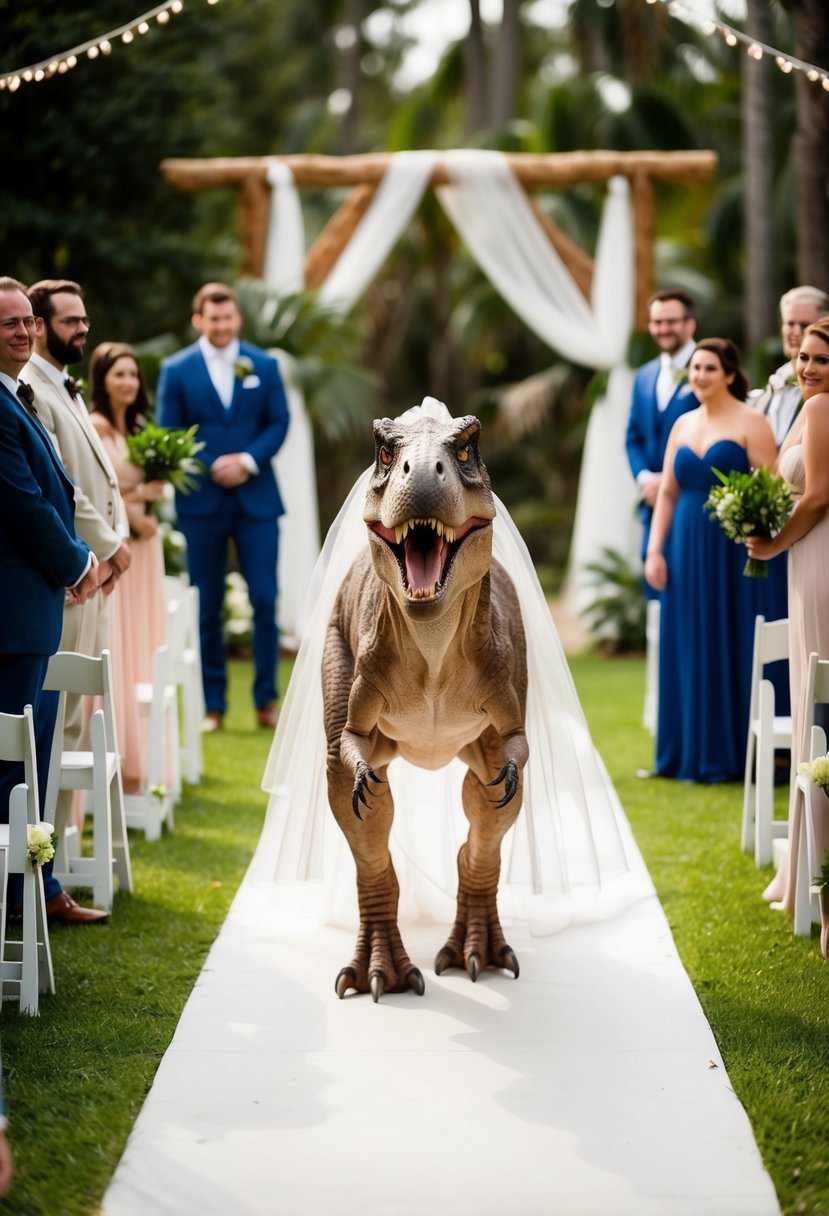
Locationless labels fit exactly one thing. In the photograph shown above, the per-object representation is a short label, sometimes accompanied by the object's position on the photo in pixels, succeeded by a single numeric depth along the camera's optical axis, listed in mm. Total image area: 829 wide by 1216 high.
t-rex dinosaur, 3811
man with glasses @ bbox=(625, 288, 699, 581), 8211
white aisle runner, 3357
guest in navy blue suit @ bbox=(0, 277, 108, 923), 4641
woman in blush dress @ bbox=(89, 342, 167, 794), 6910
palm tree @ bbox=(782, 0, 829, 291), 10648
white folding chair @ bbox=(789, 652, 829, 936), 4840
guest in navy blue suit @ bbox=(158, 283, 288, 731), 8938
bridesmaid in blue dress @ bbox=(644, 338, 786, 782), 7535
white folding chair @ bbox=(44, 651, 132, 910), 5297
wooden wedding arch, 12711
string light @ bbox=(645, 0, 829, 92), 5812
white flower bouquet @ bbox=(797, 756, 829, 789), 4645
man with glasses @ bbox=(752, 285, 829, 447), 7127
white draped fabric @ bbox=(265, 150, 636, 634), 13055
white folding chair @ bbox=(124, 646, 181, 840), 6715
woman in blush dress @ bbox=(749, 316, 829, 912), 5227
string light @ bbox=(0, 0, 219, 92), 6152
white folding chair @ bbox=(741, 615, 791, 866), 6043
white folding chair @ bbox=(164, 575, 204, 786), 7829
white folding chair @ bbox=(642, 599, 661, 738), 9062
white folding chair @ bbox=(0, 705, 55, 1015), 4258
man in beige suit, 5703
